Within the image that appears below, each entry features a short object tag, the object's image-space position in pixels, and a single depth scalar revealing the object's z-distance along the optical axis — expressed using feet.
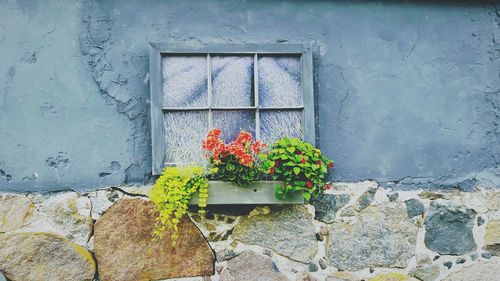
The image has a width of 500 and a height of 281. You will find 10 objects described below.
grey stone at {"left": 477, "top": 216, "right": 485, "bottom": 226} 12.17
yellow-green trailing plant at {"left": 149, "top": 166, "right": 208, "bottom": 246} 10.78
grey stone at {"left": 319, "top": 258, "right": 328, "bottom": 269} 11.66
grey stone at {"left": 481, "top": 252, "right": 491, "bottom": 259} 12.15
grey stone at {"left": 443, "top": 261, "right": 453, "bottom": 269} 12.01
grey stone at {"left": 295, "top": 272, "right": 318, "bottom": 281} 11.57
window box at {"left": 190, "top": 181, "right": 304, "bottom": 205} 11.10
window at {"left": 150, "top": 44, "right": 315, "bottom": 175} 11.53
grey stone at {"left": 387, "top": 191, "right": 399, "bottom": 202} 12.01
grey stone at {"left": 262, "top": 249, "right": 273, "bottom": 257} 11.57
